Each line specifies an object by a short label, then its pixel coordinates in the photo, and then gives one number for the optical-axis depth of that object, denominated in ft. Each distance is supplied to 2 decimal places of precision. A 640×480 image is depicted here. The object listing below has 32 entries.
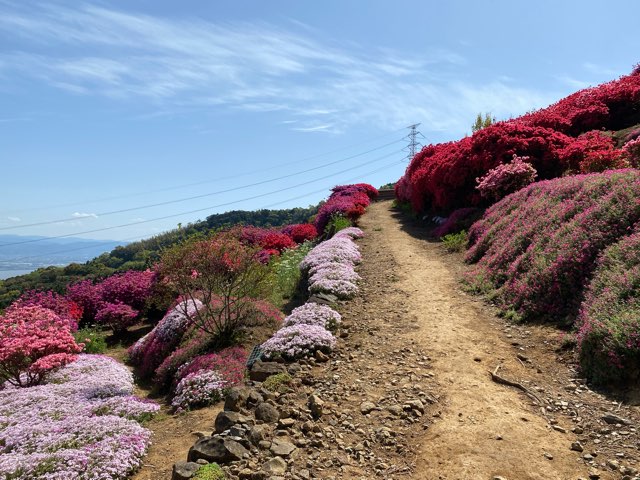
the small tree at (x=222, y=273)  26.63
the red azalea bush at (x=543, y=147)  46.94
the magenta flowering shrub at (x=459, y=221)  51.83
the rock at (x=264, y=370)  20.40
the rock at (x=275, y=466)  13.12
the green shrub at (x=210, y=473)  12.45
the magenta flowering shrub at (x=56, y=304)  42.45
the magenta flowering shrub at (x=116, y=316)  46.65
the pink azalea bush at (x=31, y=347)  26.55
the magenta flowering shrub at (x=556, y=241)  24.39
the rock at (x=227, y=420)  15.64
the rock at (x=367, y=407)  16.60
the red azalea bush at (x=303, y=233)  76.07
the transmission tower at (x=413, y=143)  185.11
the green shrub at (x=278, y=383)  18.70
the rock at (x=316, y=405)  16.60
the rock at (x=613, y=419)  14.37
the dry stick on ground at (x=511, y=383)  16.96
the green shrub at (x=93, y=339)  40.37
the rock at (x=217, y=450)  13.67
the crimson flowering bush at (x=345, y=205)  73.00
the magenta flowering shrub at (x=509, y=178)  47.67
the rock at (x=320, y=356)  21.90
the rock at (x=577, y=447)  13.44
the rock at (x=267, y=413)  16.33
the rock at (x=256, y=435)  14.74
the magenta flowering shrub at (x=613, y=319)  16.51
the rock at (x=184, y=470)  12.76
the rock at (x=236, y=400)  16.96
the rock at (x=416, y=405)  16.37
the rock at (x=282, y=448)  14.12
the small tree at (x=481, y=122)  107.78
